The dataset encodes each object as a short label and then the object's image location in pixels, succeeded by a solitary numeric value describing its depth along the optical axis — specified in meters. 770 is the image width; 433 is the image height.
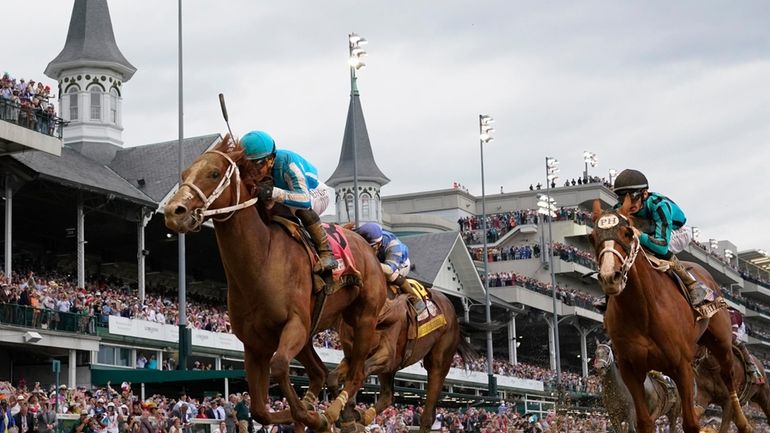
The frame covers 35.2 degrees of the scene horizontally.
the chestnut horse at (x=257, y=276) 9.85
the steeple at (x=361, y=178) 75.81
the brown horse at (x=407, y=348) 14.88
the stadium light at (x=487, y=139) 49.53
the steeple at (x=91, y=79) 50.44
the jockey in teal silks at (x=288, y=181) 10.66
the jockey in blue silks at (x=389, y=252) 15.55
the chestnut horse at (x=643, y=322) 11.50
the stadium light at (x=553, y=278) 59.91
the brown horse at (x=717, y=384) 16.20
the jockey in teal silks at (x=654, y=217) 12.46
